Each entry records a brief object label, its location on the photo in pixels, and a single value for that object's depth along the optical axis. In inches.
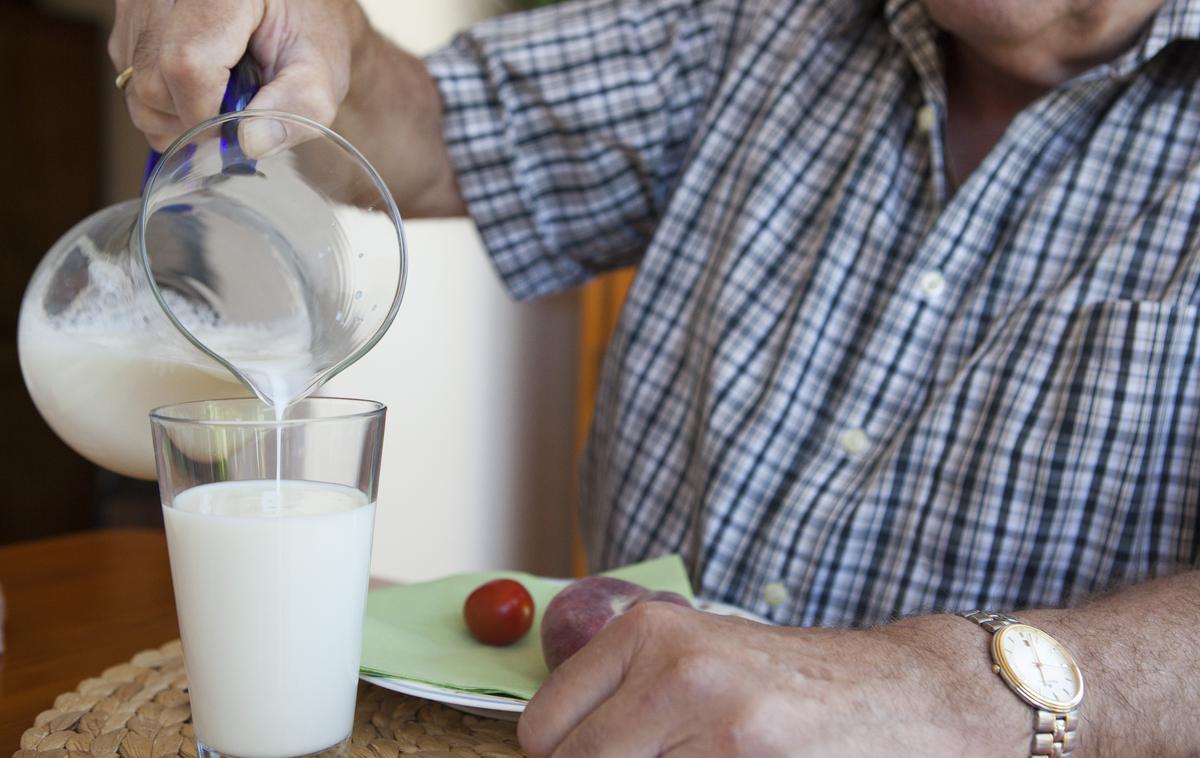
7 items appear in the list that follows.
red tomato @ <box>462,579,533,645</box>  33.9
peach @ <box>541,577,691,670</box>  30.8
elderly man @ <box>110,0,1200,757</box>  39.6
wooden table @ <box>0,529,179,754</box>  33.4
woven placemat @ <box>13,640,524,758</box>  27.8
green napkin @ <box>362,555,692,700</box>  30.0
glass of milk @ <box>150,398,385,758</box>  25.7
